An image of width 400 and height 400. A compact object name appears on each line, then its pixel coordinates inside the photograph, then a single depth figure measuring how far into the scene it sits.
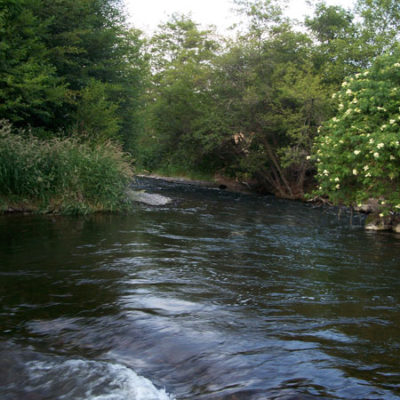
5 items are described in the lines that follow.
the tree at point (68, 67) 13.76
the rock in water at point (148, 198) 15.13
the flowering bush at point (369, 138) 11.20
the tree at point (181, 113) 27.63
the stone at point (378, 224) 13.70
